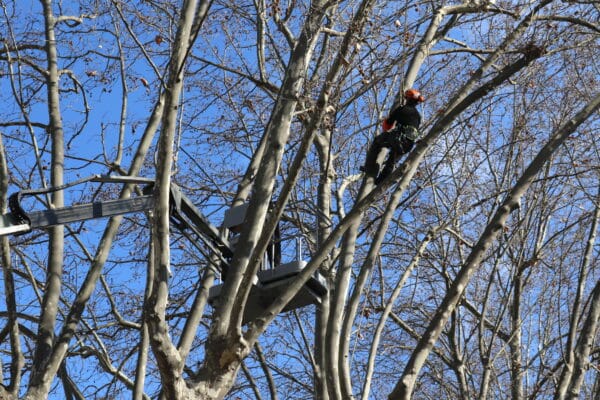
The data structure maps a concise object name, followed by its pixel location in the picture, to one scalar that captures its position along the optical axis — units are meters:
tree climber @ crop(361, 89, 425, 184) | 13.50
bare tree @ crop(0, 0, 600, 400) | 10.66
